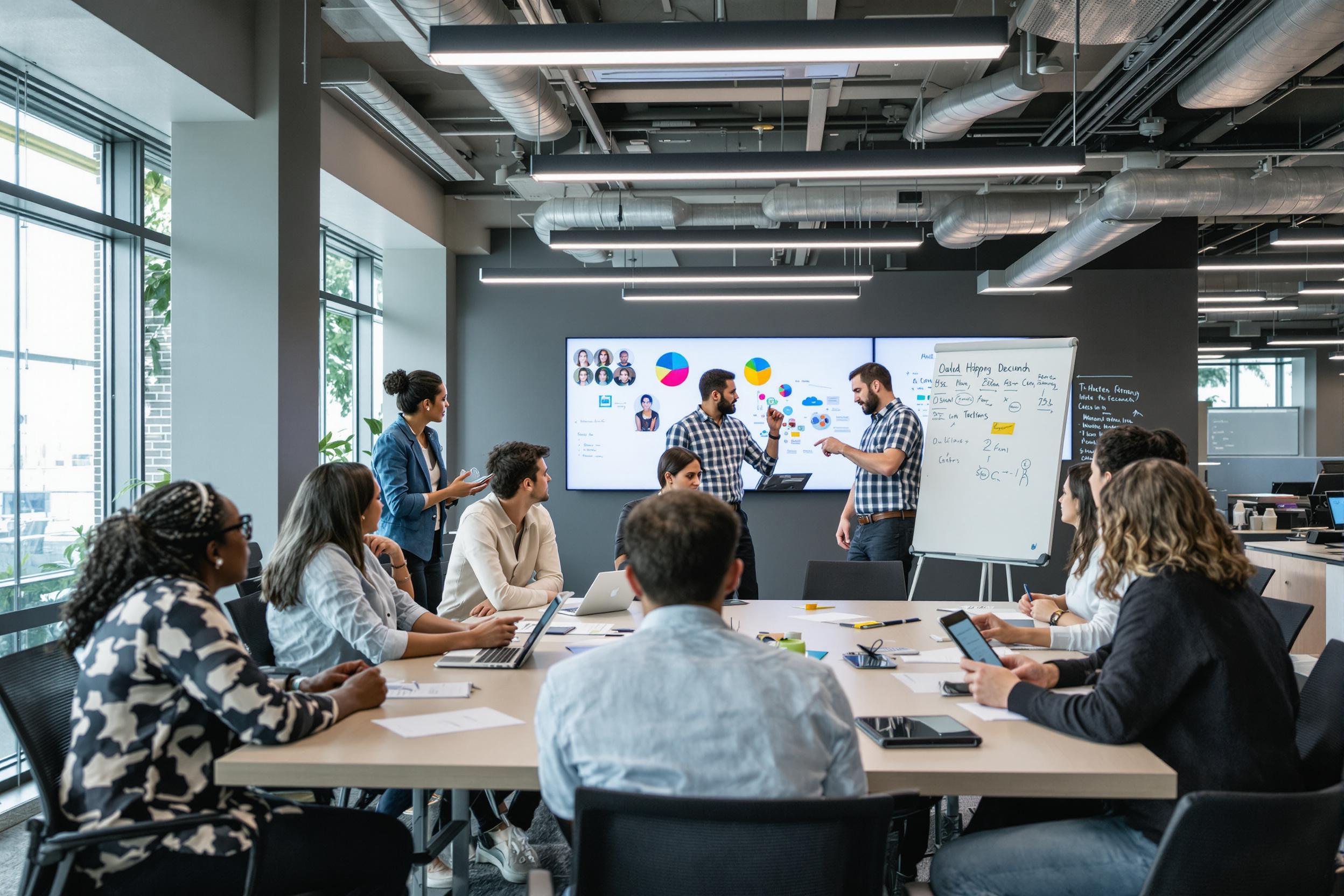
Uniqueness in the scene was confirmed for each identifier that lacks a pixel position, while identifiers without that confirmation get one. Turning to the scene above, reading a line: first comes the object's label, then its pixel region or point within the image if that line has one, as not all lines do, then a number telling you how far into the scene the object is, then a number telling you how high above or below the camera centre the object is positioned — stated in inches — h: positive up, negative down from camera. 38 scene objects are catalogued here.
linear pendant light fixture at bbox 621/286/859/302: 279.7 +48.0
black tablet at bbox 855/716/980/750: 72.6 -23.2
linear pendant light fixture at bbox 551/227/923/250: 223.9 +51.1
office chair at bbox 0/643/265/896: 62.4 -23.3
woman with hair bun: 169.5 -7.4
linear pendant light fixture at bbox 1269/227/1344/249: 261.1 +61.4
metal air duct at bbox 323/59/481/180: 185.8 +75.1
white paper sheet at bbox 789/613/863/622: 131.3 -24.9
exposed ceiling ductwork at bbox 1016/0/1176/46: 145.0 +69.4
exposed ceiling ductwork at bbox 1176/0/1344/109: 143.0 +67.0
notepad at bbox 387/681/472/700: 87.0 -23.8
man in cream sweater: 132.7 -15.4
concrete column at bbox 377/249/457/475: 307.0 +44.0
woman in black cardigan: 67.9 -19.8
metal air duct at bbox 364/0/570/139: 147.3 +69.9
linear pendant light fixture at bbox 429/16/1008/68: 112.2 +50.0
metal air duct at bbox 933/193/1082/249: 249.0 +63.2
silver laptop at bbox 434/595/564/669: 98.3 -23.6
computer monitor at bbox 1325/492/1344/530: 220.5 -14.0
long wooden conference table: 66.9 -23.9
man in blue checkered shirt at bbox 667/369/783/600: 205.8 +1.7
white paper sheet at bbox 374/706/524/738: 76.0 -23.8
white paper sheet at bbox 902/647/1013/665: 105.0 -24.3
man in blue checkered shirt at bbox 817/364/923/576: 194.1 -5.1
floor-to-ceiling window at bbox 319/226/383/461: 274.8 +32.5
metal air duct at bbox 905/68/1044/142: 174.2 +70.6
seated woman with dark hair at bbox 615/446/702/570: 157.0 -4.5
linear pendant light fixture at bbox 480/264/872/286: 258.4 +48.8
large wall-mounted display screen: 303.4 +17.0
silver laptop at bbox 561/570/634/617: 128.2 -21.3
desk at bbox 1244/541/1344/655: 201.8 -31.1
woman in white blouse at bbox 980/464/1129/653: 109.4 -20.5
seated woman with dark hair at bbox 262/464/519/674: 97.7 -16.0
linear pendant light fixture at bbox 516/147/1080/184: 155.5 +48.3
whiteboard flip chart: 181.2 -1.3
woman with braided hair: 65.7 -20.4
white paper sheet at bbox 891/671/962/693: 91.4 -24.1
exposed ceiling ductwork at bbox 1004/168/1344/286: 210.2 +58.9
